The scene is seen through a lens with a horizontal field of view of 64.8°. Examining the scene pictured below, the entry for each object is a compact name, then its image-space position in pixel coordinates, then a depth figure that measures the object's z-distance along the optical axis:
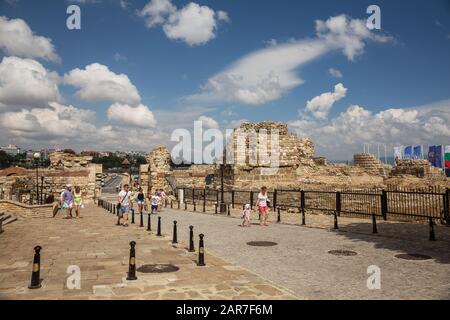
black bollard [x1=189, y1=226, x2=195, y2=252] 10.02
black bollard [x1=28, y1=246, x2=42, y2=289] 6.41
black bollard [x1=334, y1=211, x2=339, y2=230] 14.32
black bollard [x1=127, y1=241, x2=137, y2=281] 6.96
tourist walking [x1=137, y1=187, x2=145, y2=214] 20.64
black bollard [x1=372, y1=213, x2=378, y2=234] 12.94
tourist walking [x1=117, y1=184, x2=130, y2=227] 15.89
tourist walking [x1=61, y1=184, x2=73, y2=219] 19.16
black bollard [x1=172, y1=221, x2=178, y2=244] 11.34
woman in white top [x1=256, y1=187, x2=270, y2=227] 15.50
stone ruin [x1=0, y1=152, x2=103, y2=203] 31.86
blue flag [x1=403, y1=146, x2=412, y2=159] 61.63
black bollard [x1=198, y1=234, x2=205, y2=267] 8.21
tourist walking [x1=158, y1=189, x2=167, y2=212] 25.30
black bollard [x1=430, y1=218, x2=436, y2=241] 11.24
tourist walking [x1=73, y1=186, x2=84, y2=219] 19.41
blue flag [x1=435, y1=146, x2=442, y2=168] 60.12
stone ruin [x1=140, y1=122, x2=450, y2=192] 29.47
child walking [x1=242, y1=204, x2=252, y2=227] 15.39
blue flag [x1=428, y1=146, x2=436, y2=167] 61.24
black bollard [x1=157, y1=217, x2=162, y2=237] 12.87
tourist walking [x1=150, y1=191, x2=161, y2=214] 22.34
